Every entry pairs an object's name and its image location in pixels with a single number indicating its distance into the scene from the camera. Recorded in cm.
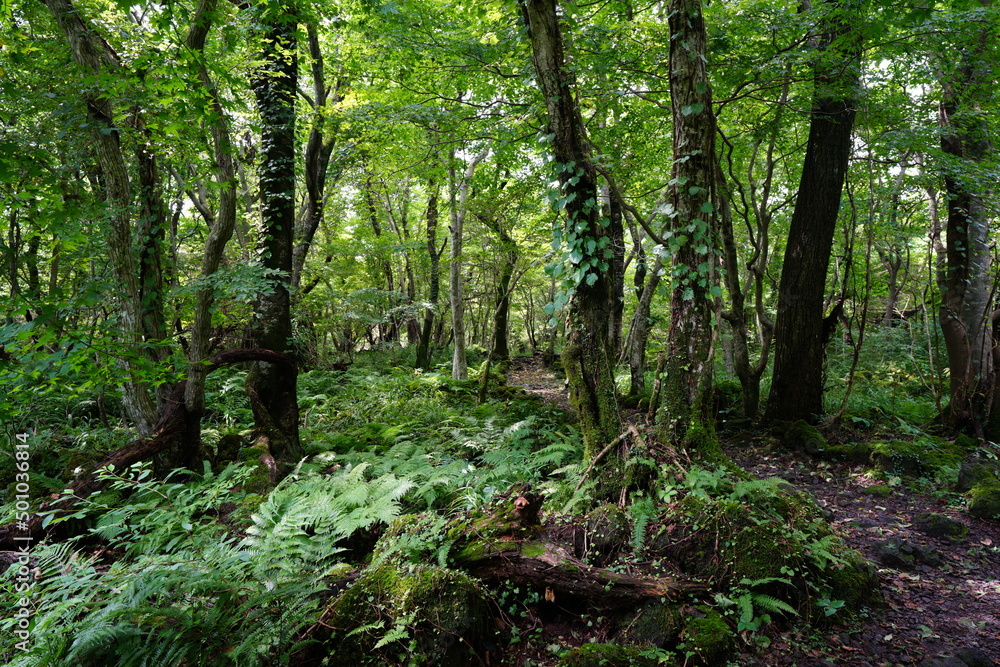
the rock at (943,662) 262
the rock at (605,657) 259
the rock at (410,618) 271
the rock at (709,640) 264
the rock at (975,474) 490
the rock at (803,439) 635
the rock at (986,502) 446
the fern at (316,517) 312
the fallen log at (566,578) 308
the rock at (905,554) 379
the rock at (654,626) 280
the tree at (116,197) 431
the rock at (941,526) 426
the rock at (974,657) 265
